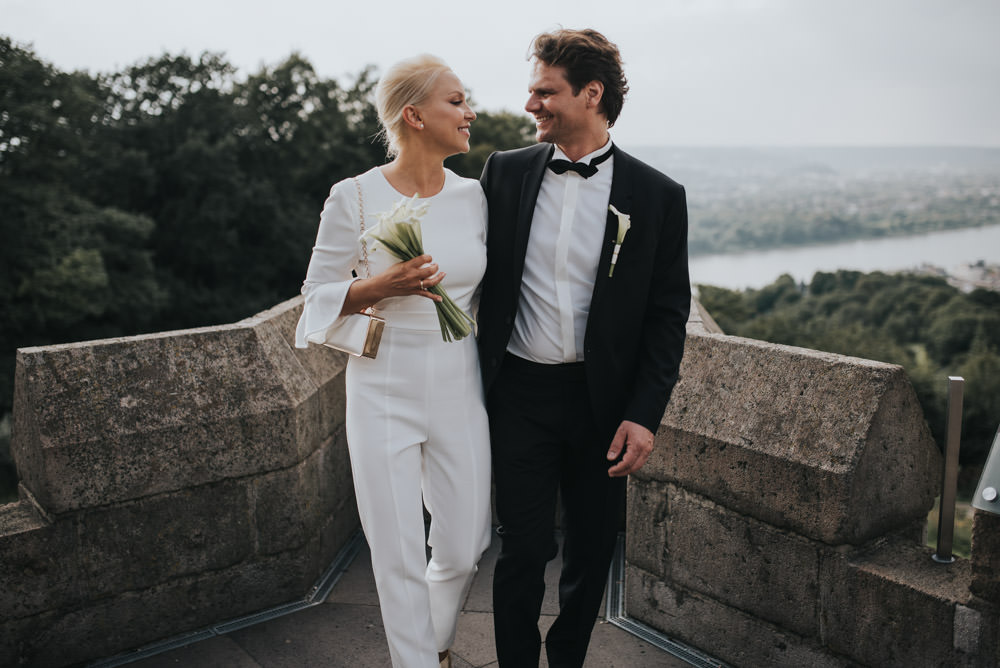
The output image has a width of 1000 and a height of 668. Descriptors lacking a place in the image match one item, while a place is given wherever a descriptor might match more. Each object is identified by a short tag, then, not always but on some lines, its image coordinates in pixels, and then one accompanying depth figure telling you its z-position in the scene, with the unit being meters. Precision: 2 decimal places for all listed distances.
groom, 2.35
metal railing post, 2.24
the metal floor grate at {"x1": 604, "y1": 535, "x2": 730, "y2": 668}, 2.84
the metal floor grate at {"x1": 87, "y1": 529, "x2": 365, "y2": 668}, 2.86
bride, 2.28
